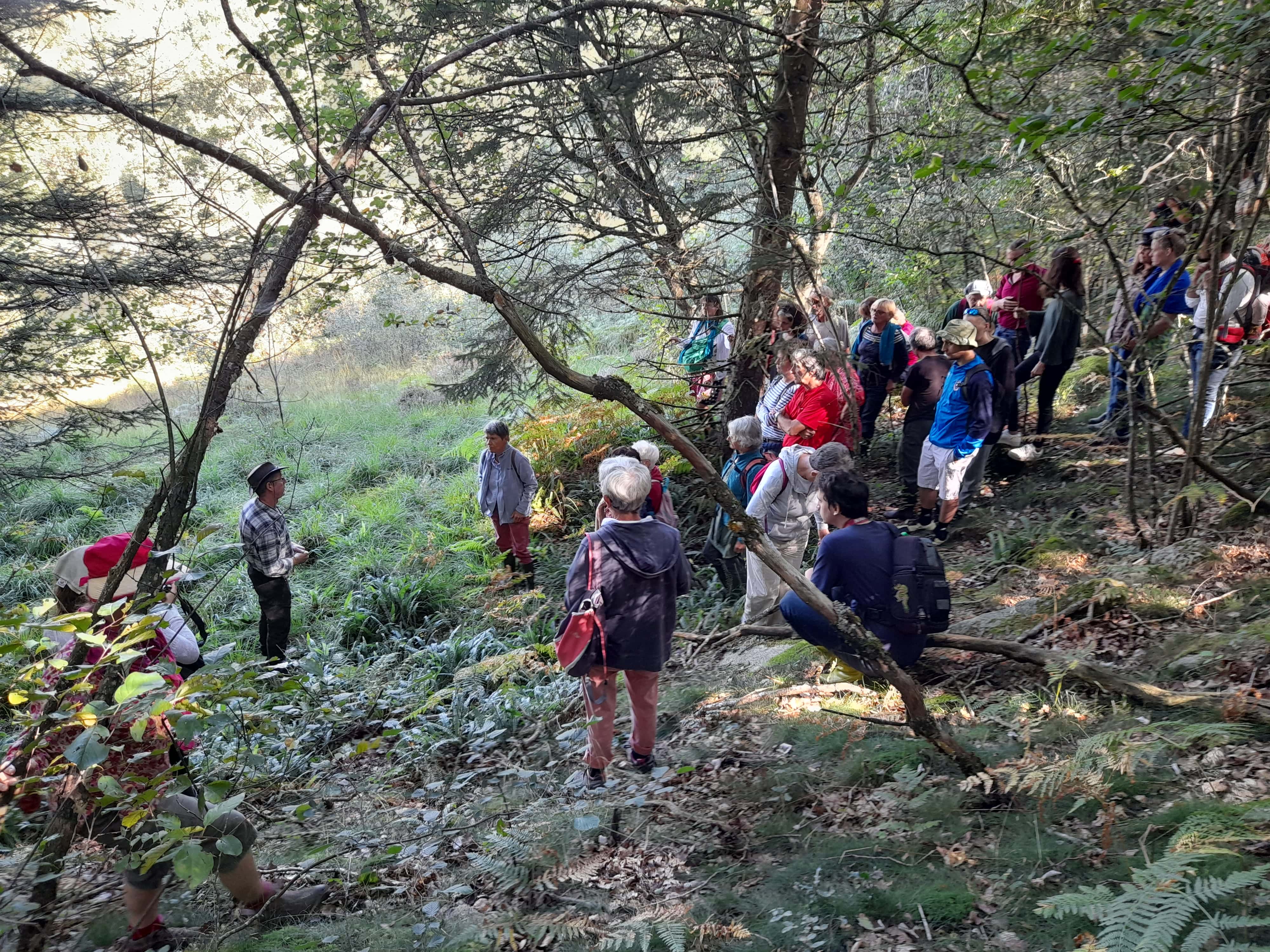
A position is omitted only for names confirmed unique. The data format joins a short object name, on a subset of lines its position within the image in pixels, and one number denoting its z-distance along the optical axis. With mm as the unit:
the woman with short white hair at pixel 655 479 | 6258
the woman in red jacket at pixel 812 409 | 6559
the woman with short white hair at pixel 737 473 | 6781
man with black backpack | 4211
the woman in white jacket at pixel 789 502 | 6180
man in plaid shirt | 6996
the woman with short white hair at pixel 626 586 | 4414
